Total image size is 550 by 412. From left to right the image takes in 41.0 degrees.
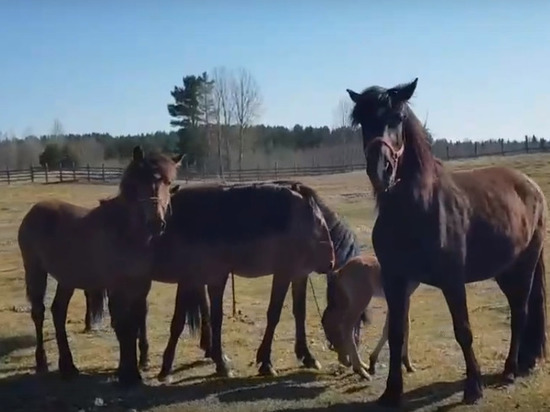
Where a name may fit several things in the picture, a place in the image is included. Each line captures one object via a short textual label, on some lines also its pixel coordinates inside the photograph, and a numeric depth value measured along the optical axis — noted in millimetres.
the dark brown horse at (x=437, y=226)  5246
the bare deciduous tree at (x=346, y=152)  57144
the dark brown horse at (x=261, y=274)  7016
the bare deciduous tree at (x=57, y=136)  68188
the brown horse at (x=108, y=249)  6129
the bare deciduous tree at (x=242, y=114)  56844
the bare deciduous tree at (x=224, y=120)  53281
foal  6866
